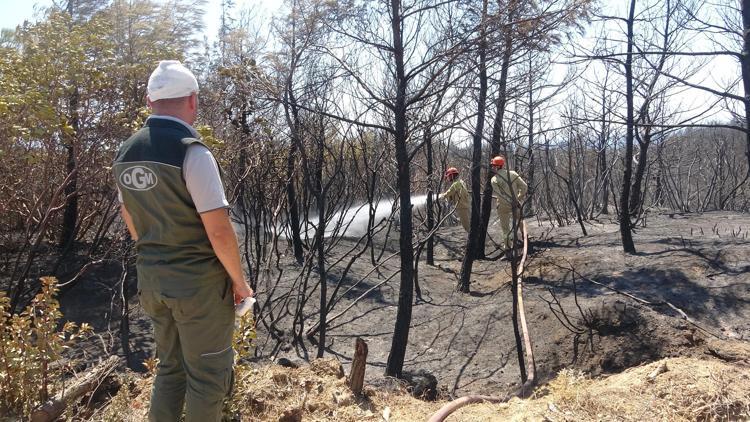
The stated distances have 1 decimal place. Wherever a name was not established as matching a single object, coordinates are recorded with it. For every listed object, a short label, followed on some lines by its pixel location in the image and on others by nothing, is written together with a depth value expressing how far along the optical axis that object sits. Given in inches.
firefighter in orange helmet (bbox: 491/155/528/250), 302.0
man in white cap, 88.4
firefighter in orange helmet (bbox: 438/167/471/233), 427.5
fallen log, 113.6
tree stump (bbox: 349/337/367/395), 145.9
